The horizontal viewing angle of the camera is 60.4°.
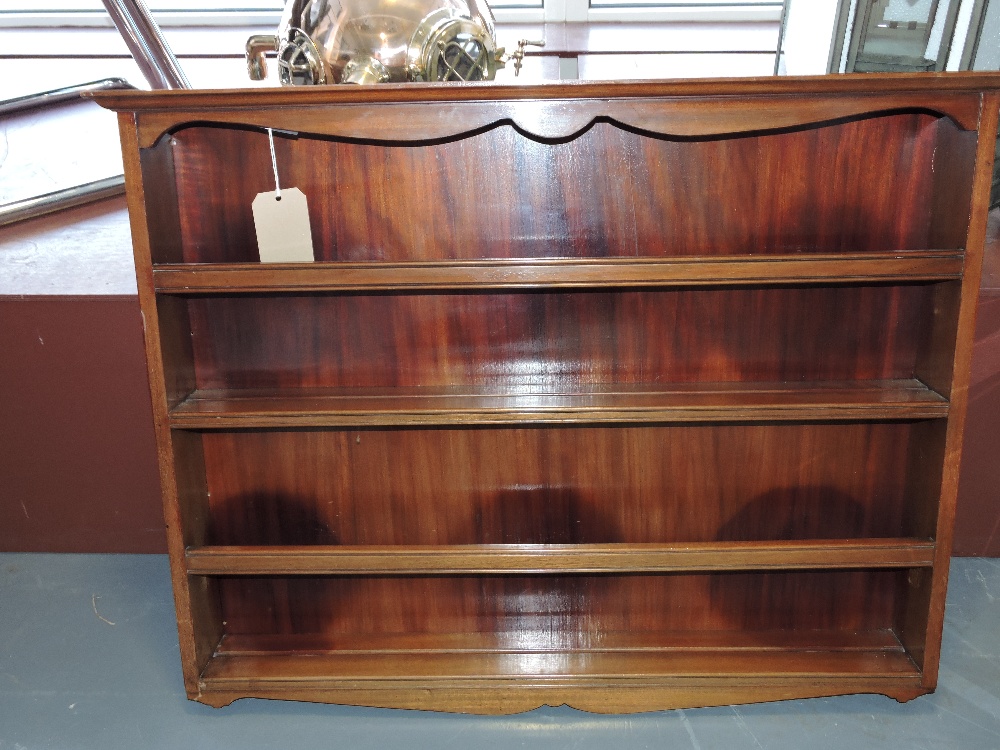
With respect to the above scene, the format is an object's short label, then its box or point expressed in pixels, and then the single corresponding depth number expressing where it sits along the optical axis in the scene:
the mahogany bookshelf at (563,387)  1.57
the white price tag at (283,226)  1.65
